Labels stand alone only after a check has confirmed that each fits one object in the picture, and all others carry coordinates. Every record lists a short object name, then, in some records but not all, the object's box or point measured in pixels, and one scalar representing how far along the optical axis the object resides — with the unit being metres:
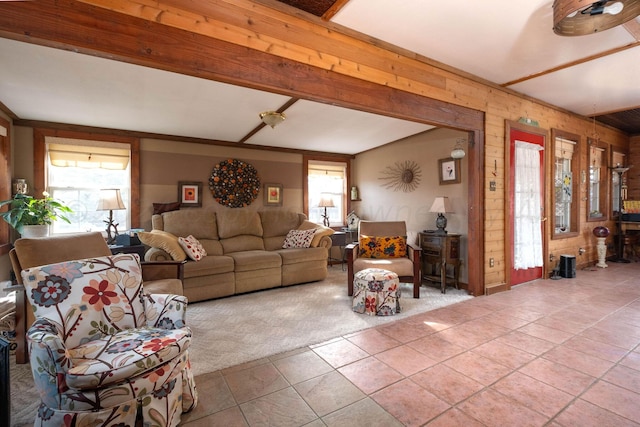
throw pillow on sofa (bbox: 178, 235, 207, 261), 3.54
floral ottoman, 3.01
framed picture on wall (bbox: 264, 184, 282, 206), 5.29
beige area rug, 2.04
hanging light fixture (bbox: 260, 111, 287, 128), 3.33
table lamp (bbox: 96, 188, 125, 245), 3.60
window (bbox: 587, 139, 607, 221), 5.37
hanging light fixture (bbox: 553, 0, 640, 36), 1.91
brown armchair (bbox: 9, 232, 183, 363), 2.01
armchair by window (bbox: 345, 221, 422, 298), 3.58
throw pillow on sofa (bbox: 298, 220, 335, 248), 4.45
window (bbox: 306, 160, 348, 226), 5.82
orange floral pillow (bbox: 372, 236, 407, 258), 3.93
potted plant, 3.02
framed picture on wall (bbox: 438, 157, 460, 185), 4.03
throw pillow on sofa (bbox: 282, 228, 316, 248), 4.48
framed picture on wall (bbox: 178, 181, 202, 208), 4.59
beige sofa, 3.47
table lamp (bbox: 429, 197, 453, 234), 3.93
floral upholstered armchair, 1.23
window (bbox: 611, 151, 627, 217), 5.73
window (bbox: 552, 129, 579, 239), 4.78
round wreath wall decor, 4.83
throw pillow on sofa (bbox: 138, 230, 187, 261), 3.38
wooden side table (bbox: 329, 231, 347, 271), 5.19
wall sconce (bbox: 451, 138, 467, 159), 3.86
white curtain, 3.93
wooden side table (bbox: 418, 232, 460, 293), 3.78
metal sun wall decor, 4.74
